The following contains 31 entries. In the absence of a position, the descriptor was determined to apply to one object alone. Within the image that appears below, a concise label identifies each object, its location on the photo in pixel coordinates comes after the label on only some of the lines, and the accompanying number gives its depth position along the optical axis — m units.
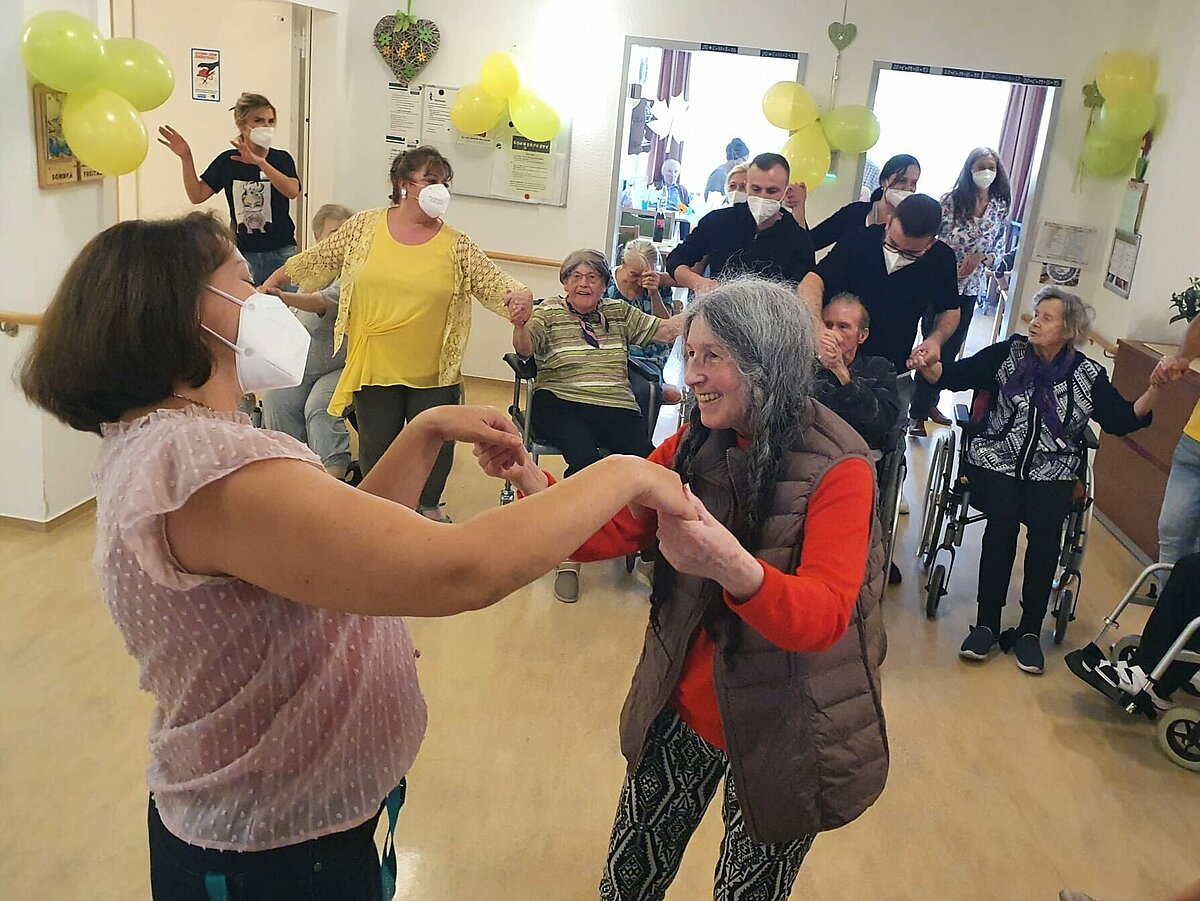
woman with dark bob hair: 0.98
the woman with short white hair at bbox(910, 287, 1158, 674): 3.58
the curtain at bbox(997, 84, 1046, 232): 7.03
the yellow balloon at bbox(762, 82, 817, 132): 5.52
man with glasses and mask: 3.63
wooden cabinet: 4.38
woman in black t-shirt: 4.62
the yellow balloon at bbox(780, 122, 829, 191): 5.54
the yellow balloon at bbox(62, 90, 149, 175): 3.51
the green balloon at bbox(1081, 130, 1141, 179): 5.48
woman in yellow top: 3.75
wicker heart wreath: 5.78
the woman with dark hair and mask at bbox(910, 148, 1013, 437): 5.14
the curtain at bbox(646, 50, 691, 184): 5.98
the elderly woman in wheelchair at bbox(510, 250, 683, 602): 4.01
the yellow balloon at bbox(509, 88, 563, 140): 5.64
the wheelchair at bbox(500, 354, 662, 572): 3.99
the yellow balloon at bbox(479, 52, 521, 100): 5.57
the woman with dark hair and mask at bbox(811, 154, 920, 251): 4.55
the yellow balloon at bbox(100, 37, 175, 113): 3.60
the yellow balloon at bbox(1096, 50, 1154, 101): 5.32
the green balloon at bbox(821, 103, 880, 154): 5.53
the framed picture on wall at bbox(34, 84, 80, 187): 3.55
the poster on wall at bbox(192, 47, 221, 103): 5.84
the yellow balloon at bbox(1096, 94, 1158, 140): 5.29
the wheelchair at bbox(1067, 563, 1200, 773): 3.06
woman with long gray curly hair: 1.62
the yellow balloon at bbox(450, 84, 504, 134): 5.61
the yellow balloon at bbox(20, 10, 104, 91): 3.32
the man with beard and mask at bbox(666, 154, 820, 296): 4.04
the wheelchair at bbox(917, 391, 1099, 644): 3.74
